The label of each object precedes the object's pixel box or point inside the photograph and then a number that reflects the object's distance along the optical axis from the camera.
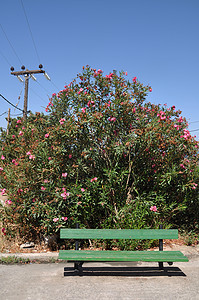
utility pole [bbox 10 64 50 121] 17.53
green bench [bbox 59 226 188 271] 4.24
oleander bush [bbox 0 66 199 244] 5.62
